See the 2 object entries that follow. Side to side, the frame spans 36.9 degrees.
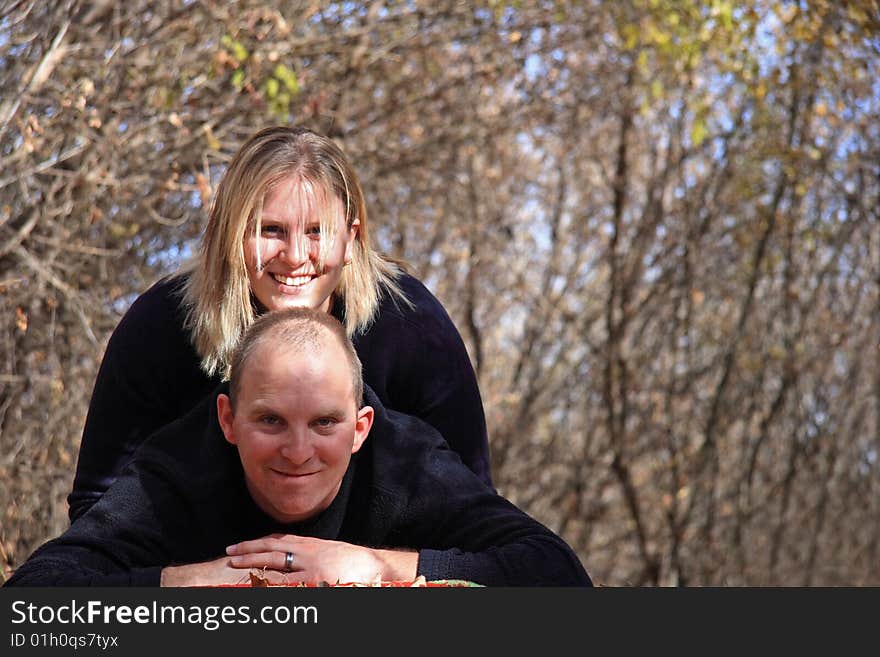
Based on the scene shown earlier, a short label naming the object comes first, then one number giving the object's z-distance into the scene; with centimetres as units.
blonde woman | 294
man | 253
